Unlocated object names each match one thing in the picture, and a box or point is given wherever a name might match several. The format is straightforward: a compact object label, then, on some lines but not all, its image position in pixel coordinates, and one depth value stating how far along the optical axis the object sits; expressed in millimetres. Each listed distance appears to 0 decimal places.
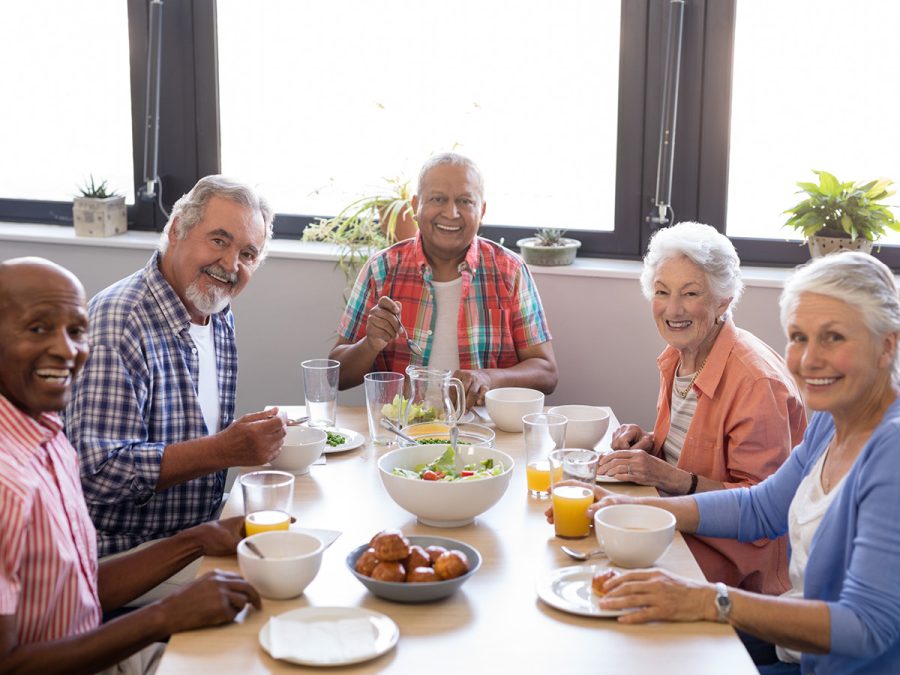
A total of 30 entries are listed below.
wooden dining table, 1475
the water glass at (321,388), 2439
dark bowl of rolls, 1623
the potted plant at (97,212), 3953
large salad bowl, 1898
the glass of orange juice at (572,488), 1925
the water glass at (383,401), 2387
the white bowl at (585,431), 2410
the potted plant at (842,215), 3342
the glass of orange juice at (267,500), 1825
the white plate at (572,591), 1625
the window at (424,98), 3709
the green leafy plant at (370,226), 3637
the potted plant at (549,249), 3617
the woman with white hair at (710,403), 2229
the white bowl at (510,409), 2586
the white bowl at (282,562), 1632
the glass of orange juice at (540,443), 2166
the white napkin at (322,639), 1478
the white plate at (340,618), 1464
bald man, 1507
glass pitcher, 2447
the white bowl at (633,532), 1737
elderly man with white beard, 2189
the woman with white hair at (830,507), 1609
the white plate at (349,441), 2417
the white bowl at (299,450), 2254
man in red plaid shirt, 3176
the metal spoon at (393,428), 2384
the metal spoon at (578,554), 1838
